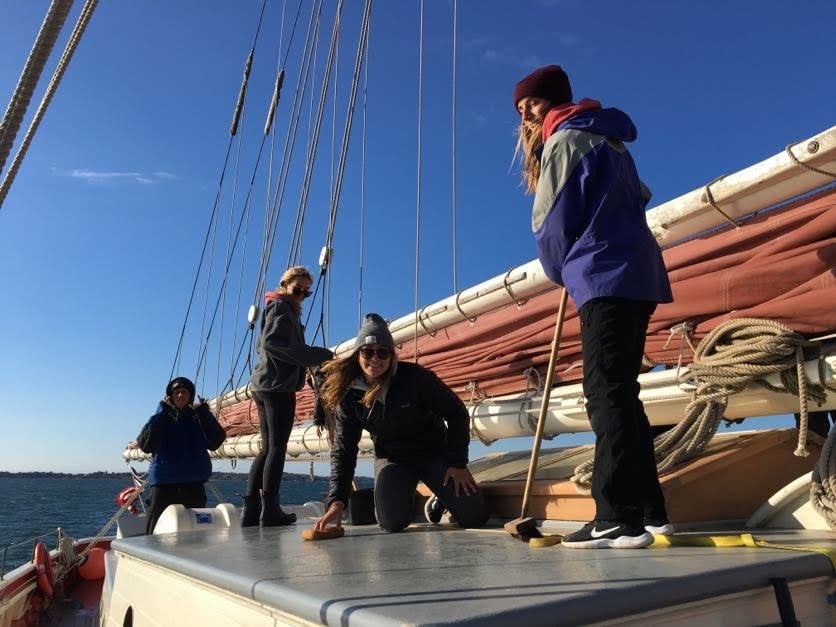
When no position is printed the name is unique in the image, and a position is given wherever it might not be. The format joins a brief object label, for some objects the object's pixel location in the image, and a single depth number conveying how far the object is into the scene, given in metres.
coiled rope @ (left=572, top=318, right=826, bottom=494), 2.45
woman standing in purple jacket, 2.11
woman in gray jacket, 3.88
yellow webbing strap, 1.88
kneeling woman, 3.19
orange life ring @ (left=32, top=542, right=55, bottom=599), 6.64
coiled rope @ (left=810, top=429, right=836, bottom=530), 2.13
